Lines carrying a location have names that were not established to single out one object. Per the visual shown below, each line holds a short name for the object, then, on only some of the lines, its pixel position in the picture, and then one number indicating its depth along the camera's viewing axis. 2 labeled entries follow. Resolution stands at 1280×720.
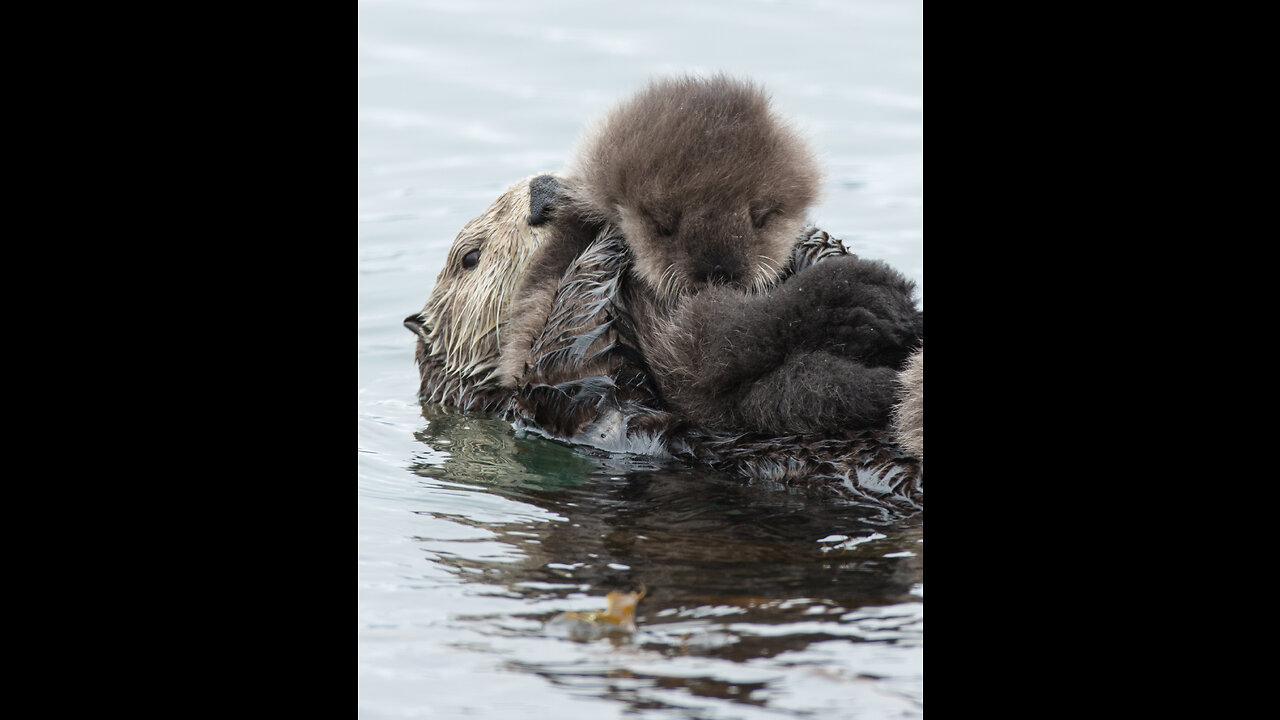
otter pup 6.84
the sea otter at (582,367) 6.83
